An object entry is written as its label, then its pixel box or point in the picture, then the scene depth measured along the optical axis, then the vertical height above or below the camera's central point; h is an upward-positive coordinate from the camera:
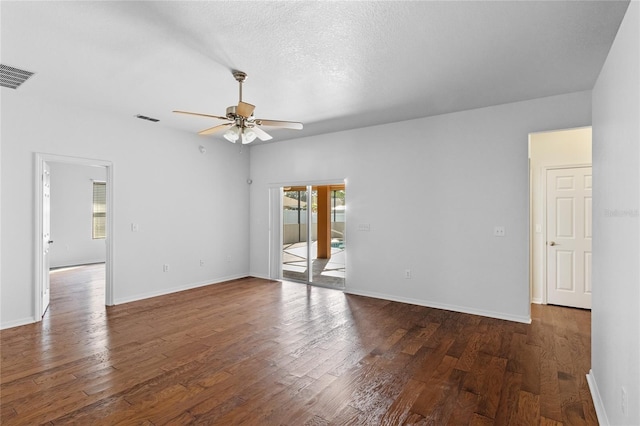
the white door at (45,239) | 4.16 -0.36
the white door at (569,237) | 4.51 -0.33
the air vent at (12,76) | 3.15 +1.39
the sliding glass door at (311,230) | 6.23 -0.37
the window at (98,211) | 8.57 +0.02
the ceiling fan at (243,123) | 3.02 +0.91
